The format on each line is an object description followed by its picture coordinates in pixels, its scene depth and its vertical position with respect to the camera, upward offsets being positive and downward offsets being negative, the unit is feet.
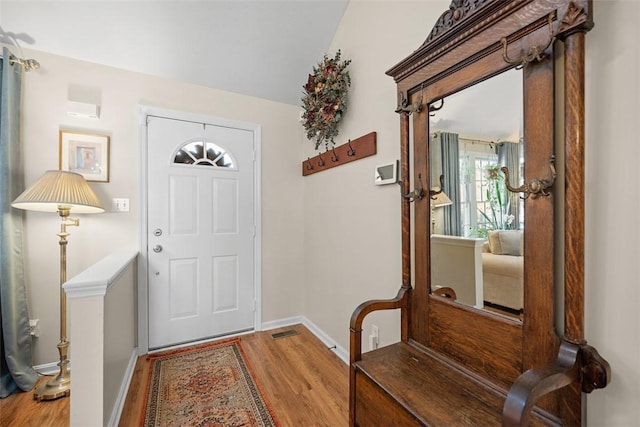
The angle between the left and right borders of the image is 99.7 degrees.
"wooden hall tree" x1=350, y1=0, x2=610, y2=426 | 2.42 -0.69
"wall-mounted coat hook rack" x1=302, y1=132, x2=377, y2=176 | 6.05 +1.55
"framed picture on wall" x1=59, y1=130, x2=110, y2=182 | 6.75 +1.53
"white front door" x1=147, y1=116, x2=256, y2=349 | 7.78 -0.52
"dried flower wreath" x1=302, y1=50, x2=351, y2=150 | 6.81 +3.05
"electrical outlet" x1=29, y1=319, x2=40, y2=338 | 6.45 -2.72
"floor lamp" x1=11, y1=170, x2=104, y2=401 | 5.53 +0.21
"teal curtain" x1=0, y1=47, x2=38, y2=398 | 5.95 -0.94
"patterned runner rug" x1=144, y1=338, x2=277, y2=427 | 5.17 -3.91
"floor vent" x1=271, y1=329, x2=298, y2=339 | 8.57 -3.90
